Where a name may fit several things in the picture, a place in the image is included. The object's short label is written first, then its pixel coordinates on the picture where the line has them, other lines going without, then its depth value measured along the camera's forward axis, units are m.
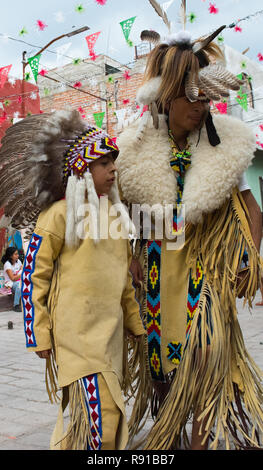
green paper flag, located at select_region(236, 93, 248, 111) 11.03
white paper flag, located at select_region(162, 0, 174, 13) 2.55
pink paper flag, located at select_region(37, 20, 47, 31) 9.03
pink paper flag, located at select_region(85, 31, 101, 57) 10.05
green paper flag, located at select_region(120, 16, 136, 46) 9.39
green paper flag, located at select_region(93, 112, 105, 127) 11.47
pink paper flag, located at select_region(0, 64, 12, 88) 10.77
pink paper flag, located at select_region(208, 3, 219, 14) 5.20
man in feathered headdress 2.16
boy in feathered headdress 1.90
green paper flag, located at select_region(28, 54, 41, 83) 9.82
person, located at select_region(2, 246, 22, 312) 9.49
